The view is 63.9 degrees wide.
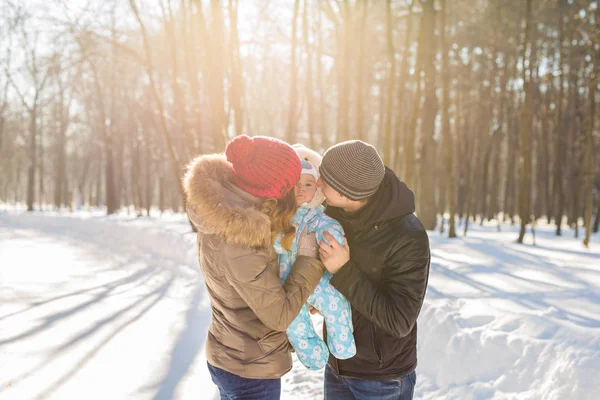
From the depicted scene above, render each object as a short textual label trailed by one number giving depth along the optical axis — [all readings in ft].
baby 7.00
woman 6.55
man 6.61
